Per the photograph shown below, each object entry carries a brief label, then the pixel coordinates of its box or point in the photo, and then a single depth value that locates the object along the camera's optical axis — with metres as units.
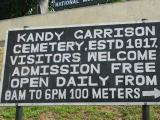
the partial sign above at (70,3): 10.78
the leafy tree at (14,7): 13.78
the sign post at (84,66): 3.19
